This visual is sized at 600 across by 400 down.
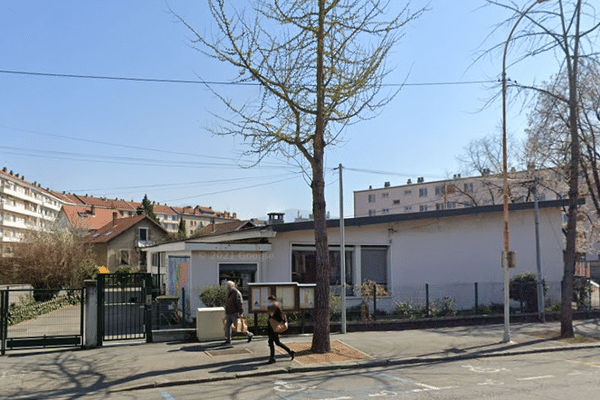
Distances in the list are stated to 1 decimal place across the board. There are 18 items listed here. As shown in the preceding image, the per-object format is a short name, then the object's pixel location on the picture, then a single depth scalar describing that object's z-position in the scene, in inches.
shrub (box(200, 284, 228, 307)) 685.3
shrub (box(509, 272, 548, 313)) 802.8
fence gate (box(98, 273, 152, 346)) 554.6
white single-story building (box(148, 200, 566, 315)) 747.4
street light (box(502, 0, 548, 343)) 582.9
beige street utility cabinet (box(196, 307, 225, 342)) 577.3
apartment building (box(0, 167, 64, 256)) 3208.7
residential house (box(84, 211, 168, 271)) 1866.4
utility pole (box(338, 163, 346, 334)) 625.4
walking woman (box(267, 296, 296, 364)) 467.2
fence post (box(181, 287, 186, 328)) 589.0
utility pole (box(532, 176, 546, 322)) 757.3
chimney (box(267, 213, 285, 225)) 984.9
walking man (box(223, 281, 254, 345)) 549.3
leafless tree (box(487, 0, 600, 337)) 623.2
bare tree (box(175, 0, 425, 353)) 507.8
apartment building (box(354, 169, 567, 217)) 2330.3
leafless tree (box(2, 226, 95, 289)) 1180.5
